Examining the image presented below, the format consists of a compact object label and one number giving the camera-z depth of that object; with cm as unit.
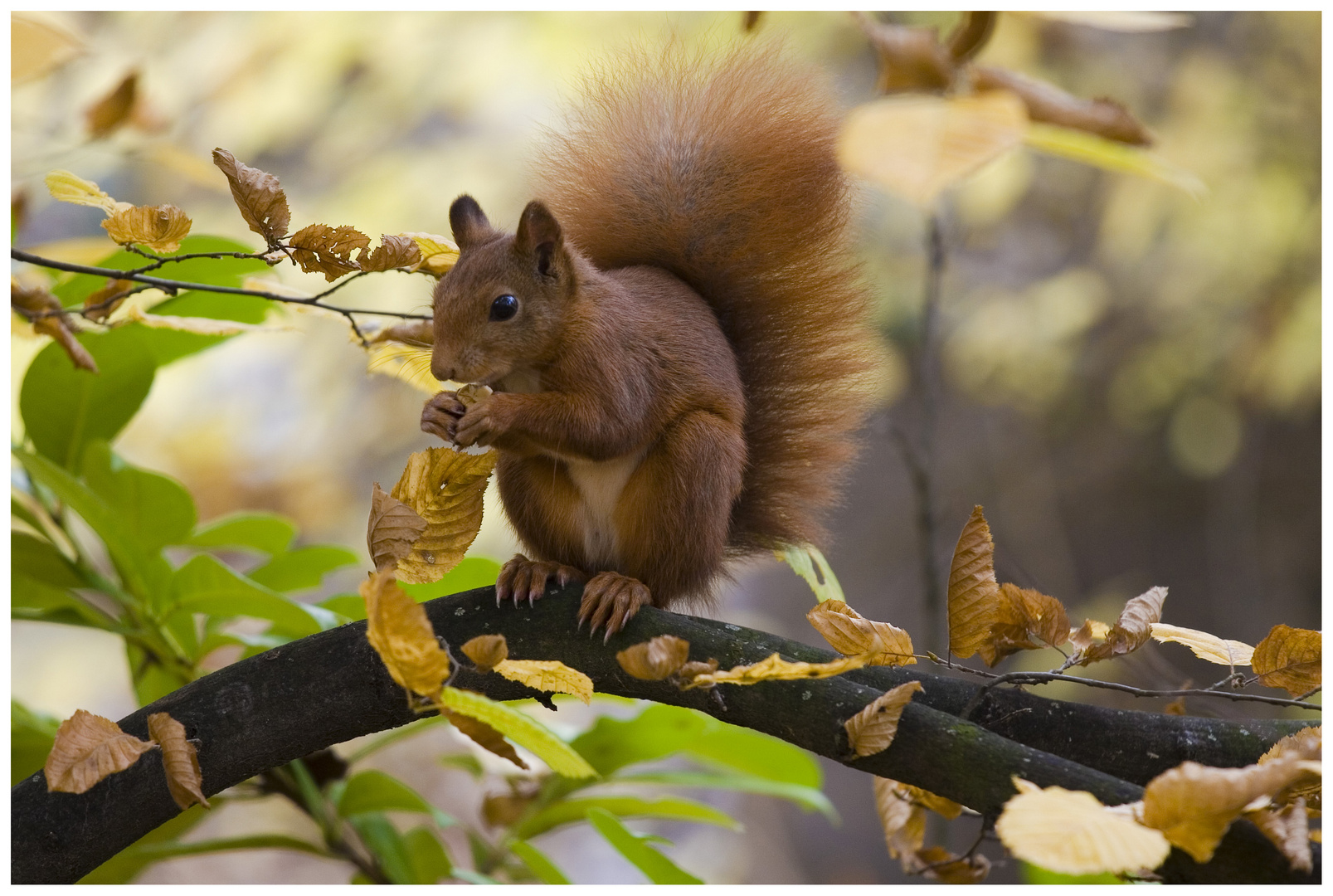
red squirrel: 578
